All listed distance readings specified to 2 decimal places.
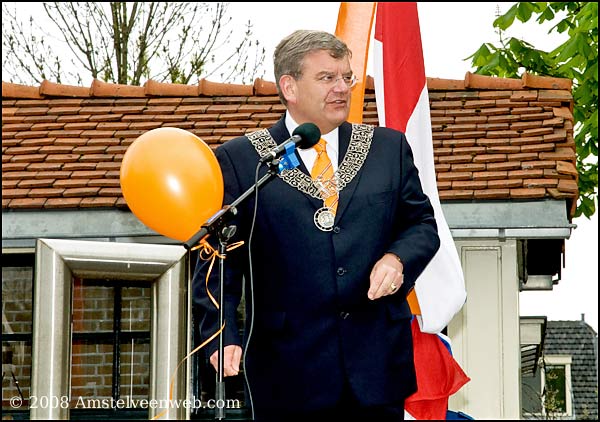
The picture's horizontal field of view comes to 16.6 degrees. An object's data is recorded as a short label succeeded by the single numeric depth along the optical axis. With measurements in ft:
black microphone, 22.90
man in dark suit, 23.11
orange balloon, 26.48
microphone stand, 22.92
